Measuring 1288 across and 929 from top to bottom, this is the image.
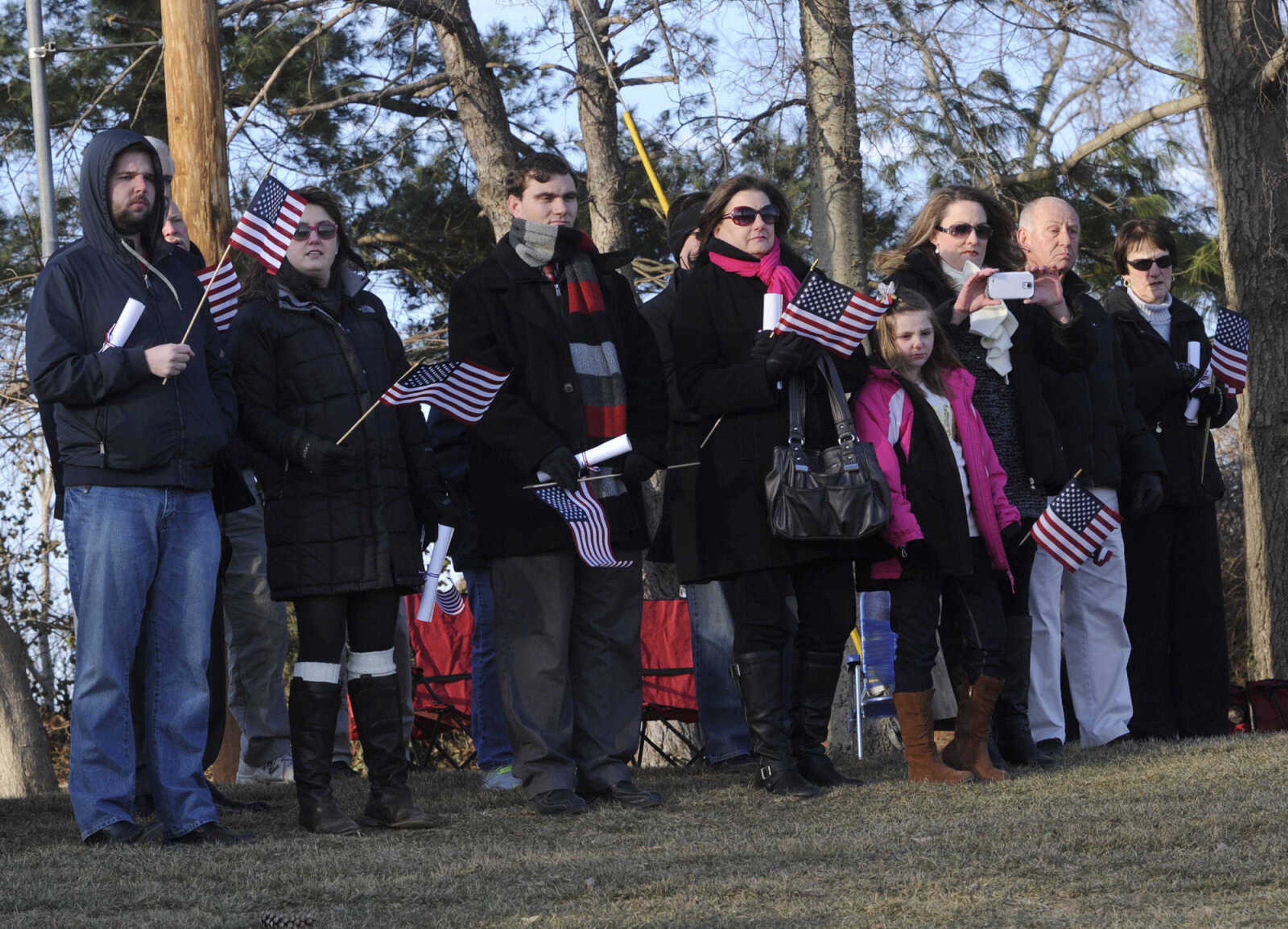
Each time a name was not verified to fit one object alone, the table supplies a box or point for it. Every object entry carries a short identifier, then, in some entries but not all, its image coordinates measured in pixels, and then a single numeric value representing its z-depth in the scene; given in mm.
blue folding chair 16484
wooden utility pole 18266
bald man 13945
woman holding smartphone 12859
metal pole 21484
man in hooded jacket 9922
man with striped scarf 11219
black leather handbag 11195
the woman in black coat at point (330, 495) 10484
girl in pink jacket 11852
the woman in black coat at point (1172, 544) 15320
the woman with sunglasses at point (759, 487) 11578
